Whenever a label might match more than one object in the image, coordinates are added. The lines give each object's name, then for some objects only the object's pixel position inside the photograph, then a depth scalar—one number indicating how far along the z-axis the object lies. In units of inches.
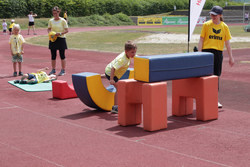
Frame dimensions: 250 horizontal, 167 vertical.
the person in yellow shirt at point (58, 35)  785.9
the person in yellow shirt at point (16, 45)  774.5
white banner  705.1
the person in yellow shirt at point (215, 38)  509.7
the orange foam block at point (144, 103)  406.0
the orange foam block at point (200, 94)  450.0
